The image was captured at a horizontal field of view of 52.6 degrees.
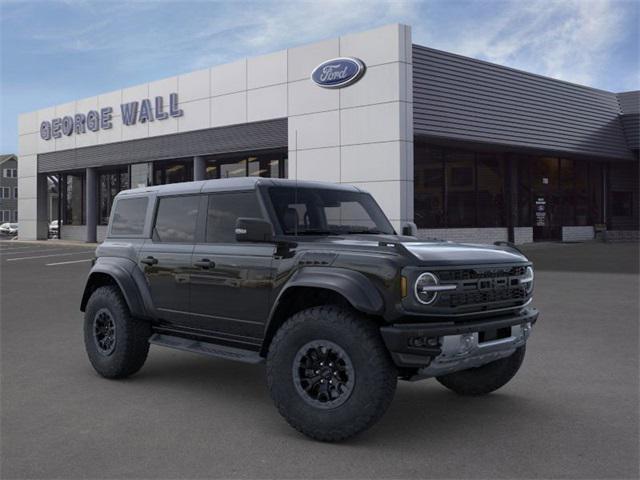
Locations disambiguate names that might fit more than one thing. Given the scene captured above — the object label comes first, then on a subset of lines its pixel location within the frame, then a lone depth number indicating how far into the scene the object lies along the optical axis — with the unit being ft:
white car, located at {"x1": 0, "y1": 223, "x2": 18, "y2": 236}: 187.52
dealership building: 70.44
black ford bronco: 13.87
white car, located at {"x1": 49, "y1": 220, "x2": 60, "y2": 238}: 130.10
